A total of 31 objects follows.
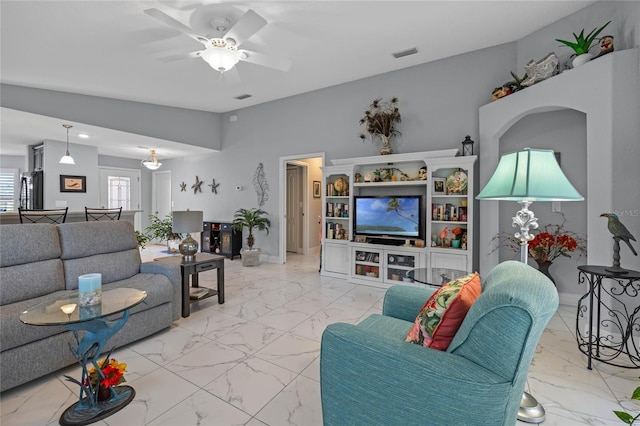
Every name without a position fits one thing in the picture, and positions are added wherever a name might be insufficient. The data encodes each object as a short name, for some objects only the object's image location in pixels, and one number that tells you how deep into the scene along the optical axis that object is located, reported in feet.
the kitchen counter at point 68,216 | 12.72
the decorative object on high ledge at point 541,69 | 10.18
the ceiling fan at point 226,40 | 7.81
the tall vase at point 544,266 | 10.90
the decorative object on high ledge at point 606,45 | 8.43
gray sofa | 6.24
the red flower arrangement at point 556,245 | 10.66
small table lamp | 10.62
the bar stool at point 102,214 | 14.39
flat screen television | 13.53
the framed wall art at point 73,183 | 19.77
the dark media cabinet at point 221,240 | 20.98
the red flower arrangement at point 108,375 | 5.81
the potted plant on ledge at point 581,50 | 8.94
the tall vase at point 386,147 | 14.60
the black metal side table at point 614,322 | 7.41
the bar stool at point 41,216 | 12.51
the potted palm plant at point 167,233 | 22.21
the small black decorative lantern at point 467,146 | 12.50
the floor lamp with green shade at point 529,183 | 5.07
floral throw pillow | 4.25
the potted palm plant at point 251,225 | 18.83
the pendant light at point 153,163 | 20.81
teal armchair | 3.38
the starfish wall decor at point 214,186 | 23.09
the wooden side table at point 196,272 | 10.27
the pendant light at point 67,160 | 17.30
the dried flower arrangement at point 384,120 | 14.62
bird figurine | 7.02
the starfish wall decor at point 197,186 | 24.34
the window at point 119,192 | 26.35
